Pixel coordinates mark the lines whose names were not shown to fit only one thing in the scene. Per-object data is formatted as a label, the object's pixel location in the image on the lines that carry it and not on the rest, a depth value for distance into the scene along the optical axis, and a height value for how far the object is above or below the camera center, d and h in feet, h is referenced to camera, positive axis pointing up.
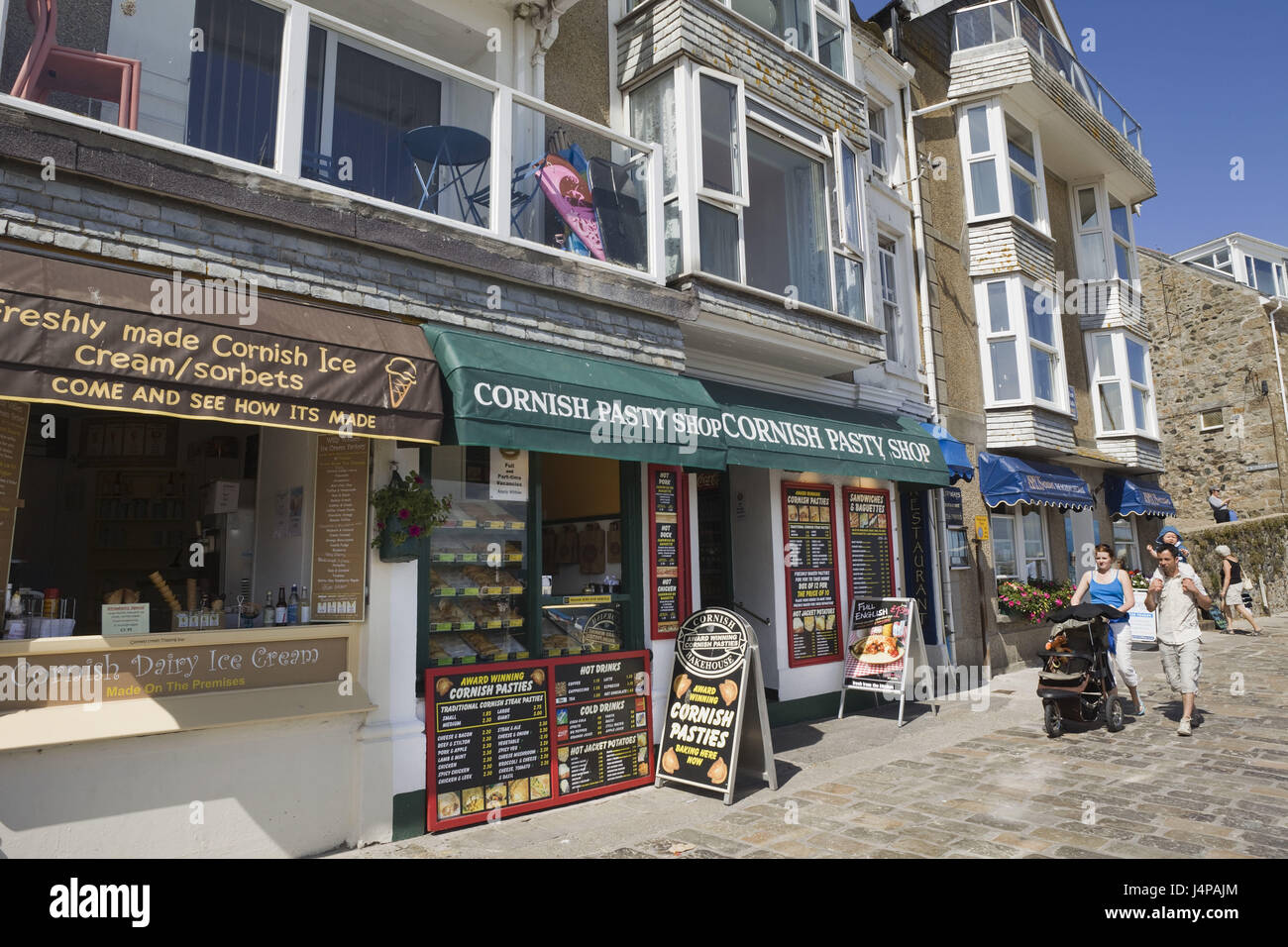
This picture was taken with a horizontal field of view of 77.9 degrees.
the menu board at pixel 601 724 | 20.54 -3.75
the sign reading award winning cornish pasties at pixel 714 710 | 20.72 -3.50
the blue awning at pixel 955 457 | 35.88 +5.34
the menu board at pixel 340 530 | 18.16 +1.35
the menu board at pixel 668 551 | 24.68 +0.95
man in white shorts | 25.85 -1.67
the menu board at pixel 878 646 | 29.25 -2.57
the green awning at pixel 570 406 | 17.94 +4.42
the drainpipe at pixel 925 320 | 37.96 +13.07
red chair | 15.31 +10.28
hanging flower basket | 18.13 +1.55
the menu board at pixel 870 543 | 33.17 +1.45
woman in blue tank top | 27.94 -0.82
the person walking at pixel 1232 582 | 54.08 -0.92
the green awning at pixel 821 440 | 24.82 +4.79
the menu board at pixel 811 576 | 30.37 +0.10
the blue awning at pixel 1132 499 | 52.06 +4.75
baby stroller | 25.89 -3.38
